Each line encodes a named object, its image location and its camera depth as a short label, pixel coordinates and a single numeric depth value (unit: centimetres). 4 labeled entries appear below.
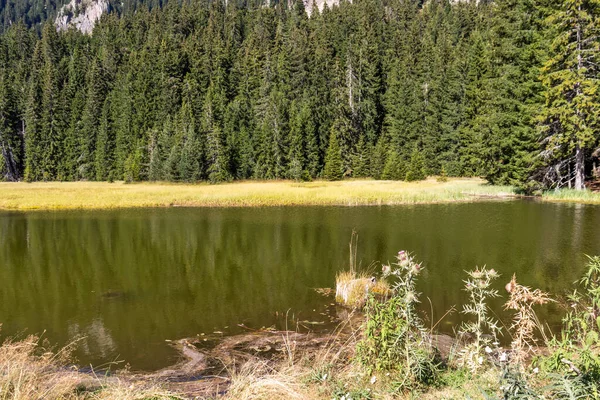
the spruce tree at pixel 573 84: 3055
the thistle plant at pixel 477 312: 470
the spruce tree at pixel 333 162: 6162
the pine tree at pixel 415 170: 5162
